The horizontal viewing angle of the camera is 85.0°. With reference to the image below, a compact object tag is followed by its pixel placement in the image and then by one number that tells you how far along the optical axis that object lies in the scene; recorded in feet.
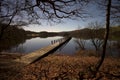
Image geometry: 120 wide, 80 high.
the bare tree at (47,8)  13.94
